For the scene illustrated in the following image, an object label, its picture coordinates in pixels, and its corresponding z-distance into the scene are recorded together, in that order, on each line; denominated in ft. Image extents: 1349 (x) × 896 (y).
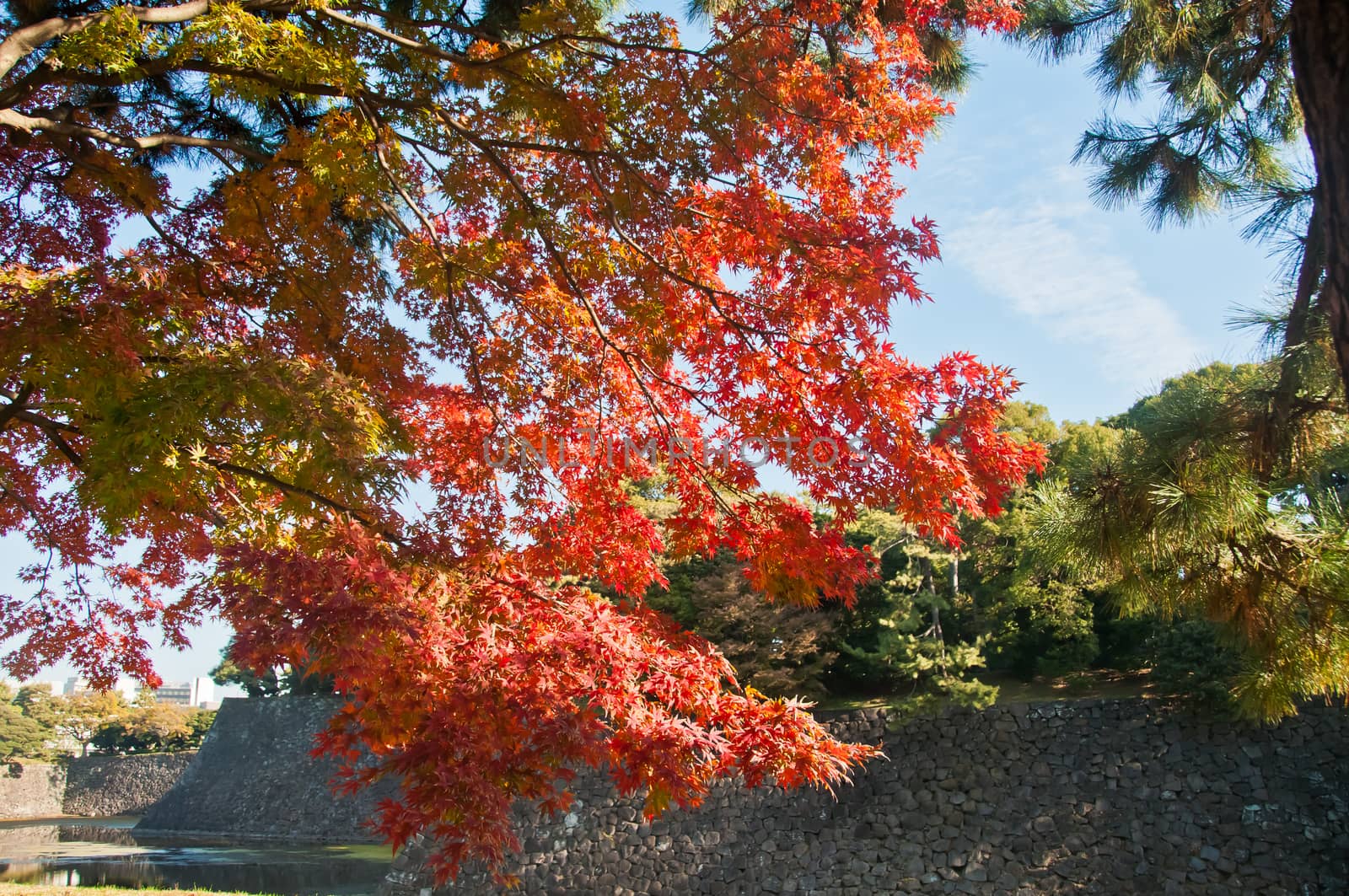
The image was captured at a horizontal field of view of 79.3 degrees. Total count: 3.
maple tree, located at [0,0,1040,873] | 9.48
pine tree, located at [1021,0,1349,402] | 13.17
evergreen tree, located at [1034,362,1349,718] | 11.83
